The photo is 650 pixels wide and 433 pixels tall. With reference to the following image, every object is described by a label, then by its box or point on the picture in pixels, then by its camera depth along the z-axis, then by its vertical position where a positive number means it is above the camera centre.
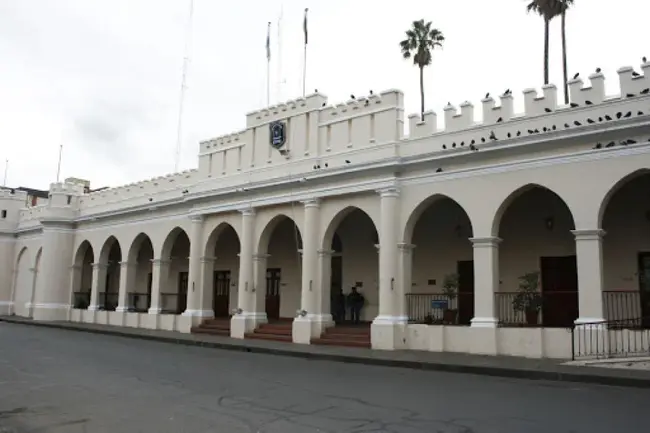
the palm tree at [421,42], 32.62 +14.60
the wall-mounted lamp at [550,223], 16.20 +2.30
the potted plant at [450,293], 15.97 +0.30
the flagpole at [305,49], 22.20 +9.59
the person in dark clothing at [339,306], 20.83 -0.16
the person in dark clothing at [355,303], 20.27 -0.03
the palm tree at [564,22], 25.08 +12.38
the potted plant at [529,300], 14.47 +0.14
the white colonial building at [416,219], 13.55 +2.59
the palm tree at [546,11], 25.22 +12.78
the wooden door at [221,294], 26.05 +0.24
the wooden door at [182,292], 27.50 +0.31
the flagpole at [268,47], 24.49 +10.59
